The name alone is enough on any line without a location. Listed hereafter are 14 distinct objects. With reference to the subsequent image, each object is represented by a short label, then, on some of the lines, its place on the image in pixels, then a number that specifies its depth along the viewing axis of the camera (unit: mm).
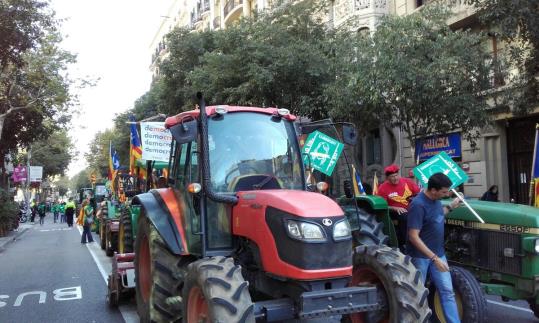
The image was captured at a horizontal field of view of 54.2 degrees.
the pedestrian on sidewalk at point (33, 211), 45472
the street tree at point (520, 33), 9258
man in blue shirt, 5191
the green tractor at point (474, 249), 5523
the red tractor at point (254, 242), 4188
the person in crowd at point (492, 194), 14578
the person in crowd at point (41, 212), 41506
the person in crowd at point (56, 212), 46719
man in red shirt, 7328
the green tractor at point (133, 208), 10680
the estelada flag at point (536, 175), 8680
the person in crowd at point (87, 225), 19250
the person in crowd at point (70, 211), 31625
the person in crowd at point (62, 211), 45812
